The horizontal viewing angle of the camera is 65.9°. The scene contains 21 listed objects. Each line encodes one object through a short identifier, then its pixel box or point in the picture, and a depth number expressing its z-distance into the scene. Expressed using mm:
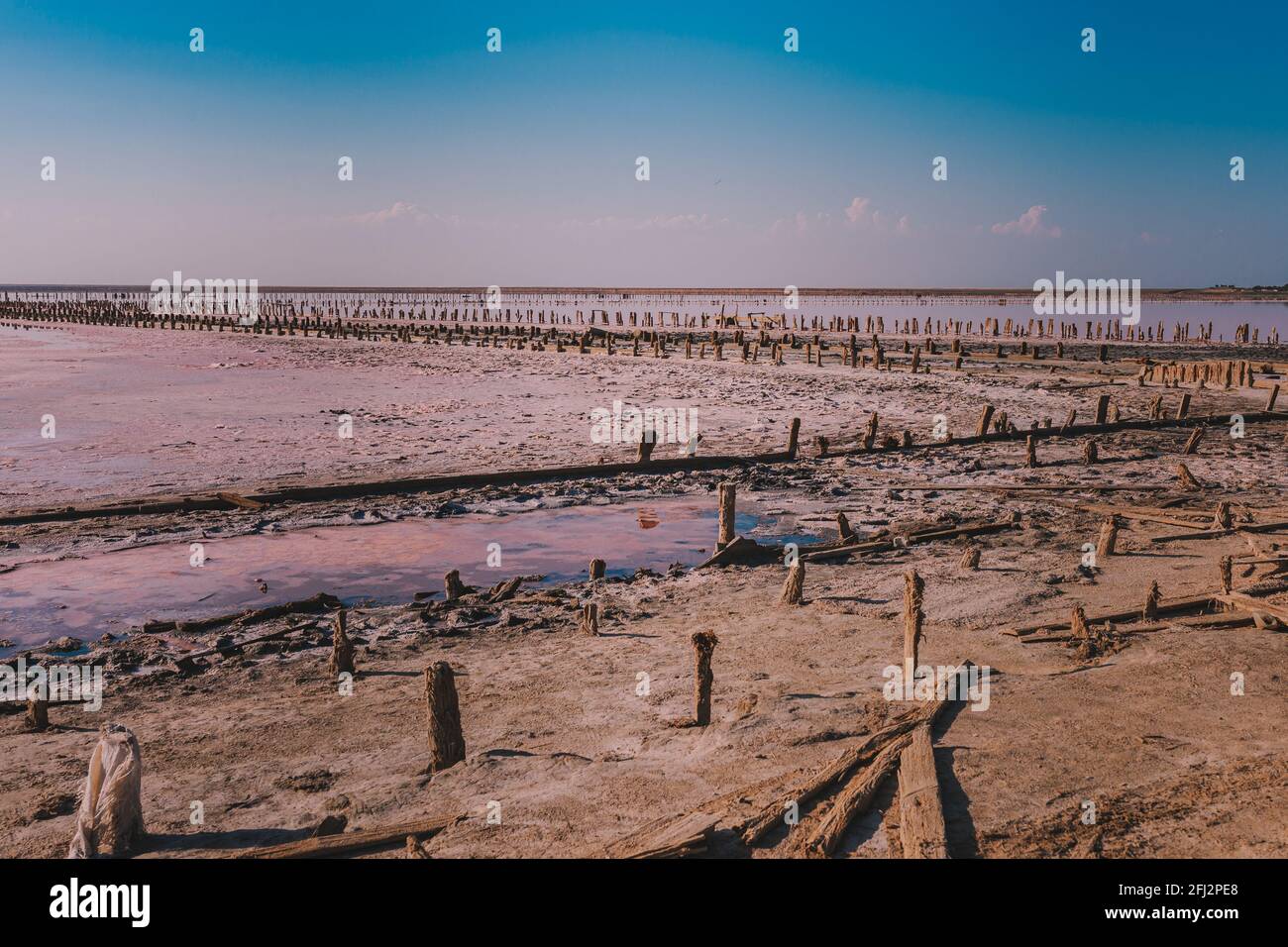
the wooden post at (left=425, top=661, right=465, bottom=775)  7555
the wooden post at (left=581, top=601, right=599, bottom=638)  11328
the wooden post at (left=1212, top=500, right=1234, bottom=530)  14625
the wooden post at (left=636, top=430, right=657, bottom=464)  21297
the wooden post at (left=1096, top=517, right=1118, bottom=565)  13648
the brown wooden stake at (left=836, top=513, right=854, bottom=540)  14977
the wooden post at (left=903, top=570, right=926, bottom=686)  9227
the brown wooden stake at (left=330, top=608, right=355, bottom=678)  9992
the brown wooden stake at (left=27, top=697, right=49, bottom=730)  8867
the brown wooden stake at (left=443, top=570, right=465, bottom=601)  12680
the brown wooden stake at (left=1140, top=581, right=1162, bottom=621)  10375
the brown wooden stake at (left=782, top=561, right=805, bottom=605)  12070
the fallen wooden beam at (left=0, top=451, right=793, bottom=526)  16484
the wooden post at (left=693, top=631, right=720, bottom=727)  8180
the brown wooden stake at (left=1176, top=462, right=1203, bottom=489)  18758
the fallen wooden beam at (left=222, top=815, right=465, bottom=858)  6355
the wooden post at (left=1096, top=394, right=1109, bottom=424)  25656
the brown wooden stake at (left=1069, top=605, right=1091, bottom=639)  9922
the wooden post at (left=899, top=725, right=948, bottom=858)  5957
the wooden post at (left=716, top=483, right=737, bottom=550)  14406
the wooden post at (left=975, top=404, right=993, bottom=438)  23880
